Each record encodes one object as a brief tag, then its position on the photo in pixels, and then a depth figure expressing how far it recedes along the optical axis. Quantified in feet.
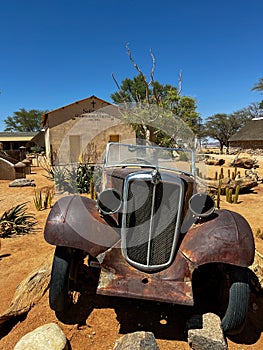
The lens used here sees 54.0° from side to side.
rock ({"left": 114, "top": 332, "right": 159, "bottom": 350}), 6.37
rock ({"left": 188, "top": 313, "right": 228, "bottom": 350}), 6.77
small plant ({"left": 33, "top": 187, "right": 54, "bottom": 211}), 21.13
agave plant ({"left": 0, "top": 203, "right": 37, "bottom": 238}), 15.92
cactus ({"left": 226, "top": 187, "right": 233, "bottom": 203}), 24.87
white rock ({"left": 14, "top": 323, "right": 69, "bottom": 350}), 6.67
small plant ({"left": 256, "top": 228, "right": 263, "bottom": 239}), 15.45
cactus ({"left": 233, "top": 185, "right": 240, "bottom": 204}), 24.77
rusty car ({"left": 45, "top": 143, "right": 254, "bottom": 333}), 7.14
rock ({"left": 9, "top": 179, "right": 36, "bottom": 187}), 33.05
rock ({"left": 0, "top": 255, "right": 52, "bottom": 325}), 8.16
